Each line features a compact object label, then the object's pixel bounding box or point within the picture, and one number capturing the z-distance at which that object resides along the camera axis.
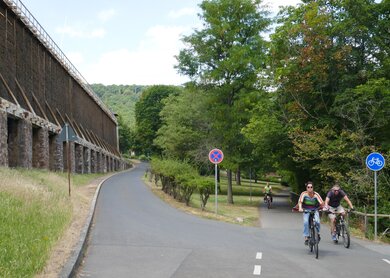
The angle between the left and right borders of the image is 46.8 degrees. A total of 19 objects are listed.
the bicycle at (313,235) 10.38
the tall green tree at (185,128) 47.75
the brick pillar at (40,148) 30.95
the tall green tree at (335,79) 20.80
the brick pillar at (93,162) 52.26
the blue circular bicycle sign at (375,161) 14.83
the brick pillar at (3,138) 21.81
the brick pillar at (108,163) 65.90
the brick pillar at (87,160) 47.78
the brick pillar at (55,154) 35.34
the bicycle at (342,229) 12.33
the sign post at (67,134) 17.84
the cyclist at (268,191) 29.25
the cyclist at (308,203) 10.98
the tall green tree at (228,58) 29.94
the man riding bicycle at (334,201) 12.77
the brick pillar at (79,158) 44.05
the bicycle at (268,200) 28.92
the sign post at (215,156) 18.64
